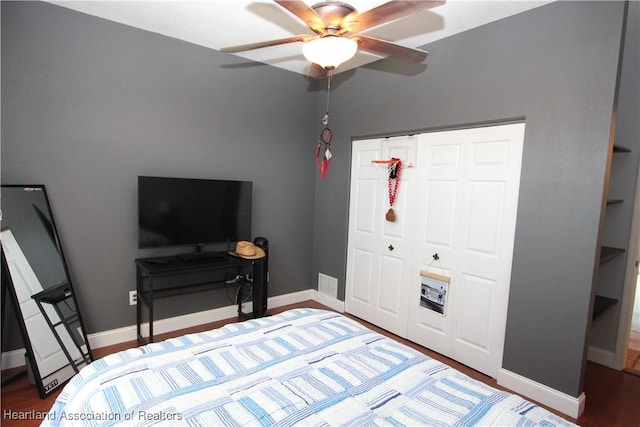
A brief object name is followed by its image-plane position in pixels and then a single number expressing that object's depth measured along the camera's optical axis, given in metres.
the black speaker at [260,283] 3.37
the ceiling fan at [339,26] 1.56
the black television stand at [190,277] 2.80
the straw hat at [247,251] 3.24
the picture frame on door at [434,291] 2.91
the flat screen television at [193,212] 2.86
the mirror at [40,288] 2.23
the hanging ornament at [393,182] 3.24
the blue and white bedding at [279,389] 1.20
